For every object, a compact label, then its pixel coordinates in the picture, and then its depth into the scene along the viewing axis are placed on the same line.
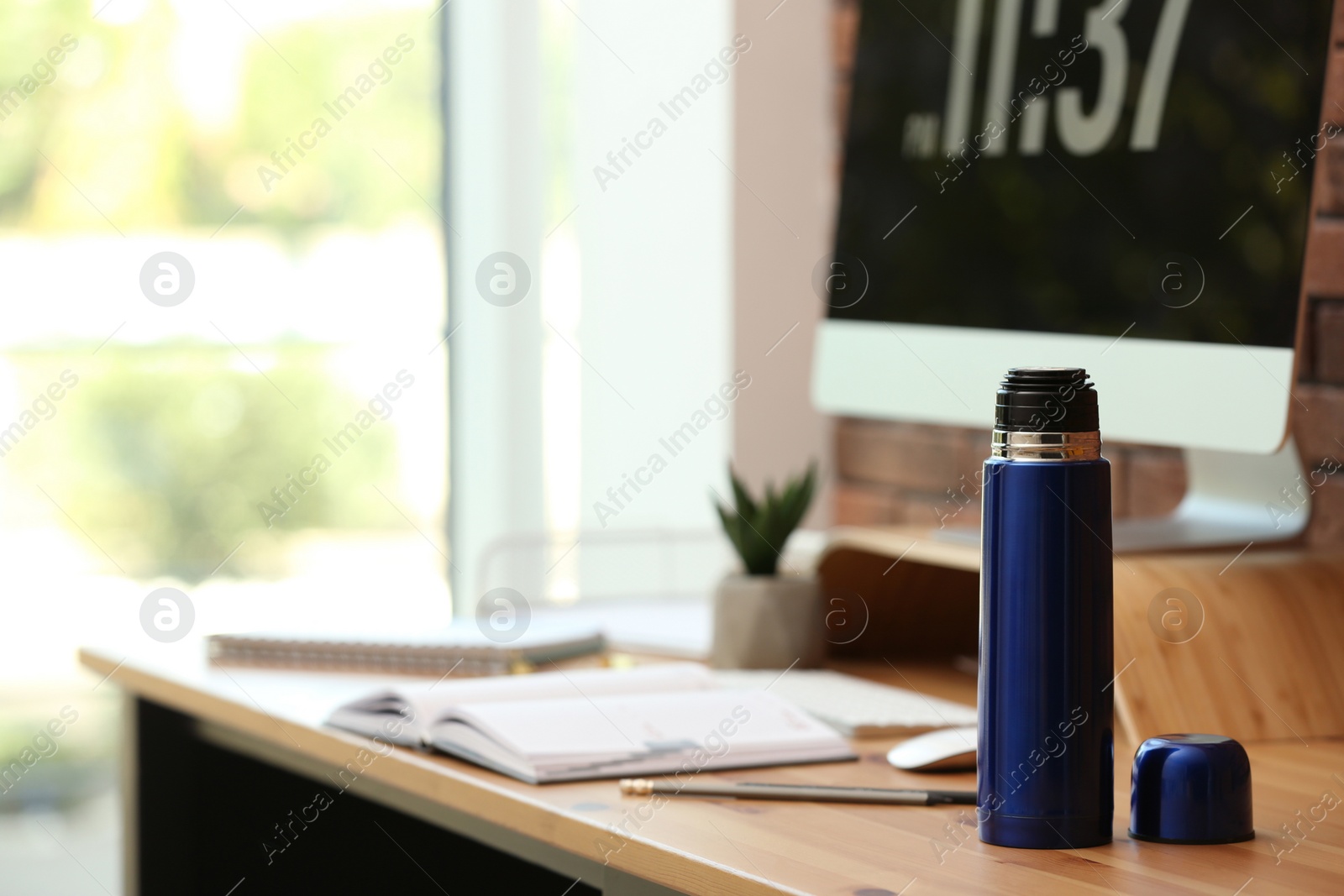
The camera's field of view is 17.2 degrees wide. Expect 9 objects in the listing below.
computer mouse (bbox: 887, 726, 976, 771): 2.45
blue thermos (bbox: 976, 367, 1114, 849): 2.27
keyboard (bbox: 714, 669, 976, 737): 2.57
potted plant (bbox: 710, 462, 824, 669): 2.80
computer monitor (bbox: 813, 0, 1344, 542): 2.53
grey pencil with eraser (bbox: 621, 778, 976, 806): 2.37
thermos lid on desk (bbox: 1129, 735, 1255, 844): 2.28
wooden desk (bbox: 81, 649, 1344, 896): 2.24
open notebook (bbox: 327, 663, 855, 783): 2.45
